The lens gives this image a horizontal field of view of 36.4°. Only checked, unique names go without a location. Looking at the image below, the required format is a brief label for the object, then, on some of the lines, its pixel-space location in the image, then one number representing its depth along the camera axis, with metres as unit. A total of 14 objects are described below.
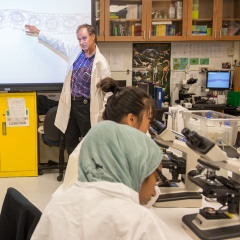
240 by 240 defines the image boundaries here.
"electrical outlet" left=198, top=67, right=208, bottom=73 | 4.91
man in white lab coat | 3.62
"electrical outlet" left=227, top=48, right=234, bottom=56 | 4.98
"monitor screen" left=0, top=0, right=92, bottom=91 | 3.99
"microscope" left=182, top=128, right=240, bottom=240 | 1.28
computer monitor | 4.82
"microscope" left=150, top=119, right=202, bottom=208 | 1.61
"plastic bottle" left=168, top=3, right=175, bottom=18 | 4.60
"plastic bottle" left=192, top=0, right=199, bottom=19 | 4.59
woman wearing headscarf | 0.91
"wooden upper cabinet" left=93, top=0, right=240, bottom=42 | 4.46
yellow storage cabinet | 4.03
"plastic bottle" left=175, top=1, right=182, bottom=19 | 4.57
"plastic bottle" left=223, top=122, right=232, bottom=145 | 2.30
